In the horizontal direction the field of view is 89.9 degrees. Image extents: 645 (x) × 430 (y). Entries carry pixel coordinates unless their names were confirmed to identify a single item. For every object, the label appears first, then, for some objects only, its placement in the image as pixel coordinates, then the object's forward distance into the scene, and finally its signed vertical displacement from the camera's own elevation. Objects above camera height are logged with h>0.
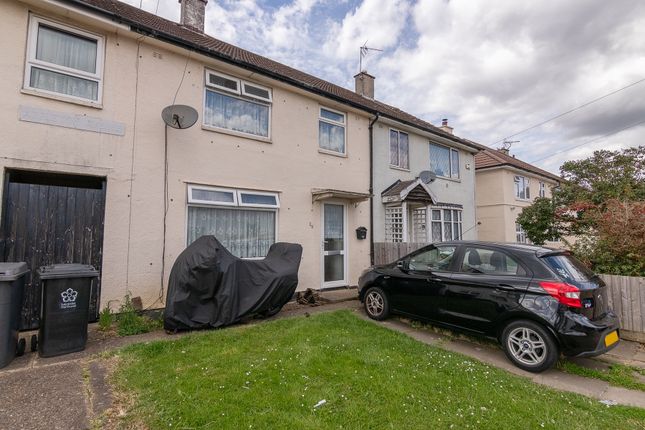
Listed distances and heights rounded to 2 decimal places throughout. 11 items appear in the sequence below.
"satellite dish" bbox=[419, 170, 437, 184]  11.52 +2.15
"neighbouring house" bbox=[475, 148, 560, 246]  17.19 +2.28
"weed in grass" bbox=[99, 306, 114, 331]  5.11 -1.34
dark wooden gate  4.89 +0.19
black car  3.83 -0.84
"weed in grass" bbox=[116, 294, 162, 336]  5.11 -1.41
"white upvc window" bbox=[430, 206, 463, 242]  12.09 +0.50
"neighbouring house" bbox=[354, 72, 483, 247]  10.20 +1.99
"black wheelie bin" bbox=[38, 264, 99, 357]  4.09 -0.94
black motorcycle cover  5.05 -0.86
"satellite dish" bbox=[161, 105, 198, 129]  6.01 +2.26
